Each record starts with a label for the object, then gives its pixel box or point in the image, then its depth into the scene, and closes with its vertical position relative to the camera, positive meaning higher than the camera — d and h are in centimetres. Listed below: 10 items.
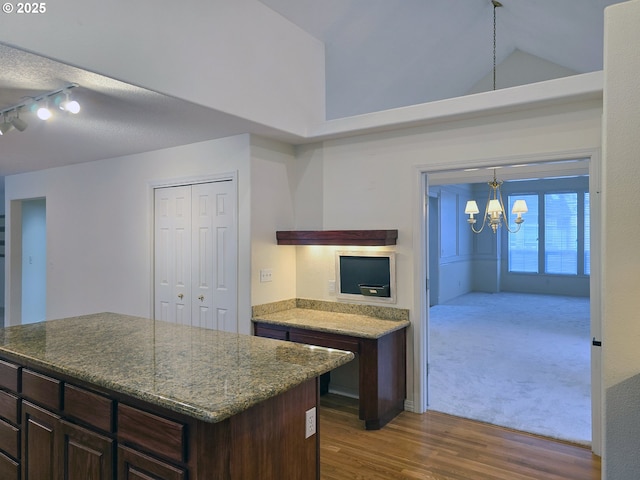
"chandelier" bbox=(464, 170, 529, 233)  623 +42
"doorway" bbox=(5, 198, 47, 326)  644 -38
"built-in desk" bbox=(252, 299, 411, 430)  339 -82
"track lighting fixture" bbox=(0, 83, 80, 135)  268 +88
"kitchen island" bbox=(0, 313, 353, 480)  157 -70
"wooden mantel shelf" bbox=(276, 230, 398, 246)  373 +0
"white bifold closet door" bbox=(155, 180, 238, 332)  408 -17
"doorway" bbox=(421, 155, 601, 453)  300 -57
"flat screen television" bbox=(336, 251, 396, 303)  387 -36
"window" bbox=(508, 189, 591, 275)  1063 +2
